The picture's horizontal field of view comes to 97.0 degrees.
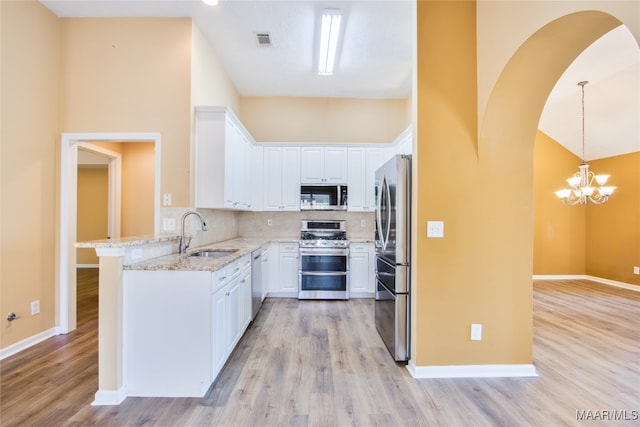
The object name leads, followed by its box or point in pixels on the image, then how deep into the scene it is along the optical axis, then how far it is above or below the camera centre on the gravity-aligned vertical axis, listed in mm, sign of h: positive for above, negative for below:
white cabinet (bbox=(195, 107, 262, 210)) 3252 +680
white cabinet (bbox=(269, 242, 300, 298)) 4562 -935
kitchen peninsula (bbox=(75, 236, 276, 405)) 2023 -769
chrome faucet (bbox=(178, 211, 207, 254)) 2738 -280
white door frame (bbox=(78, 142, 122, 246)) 5211 +423
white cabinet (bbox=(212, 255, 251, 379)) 2205 -838
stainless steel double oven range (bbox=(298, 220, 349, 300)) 4461 -852
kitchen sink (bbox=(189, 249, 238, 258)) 3070 -398
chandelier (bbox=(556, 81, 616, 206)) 4684 +485
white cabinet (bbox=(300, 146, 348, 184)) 4848 +874
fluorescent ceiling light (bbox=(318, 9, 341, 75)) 2891 +2064
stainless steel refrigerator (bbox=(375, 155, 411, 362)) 2527 -346
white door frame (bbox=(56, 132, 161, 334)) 3078 +7
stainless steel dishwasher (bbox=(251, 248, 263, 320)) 3424 -833
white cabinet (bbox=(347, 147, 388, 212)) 4844 +723
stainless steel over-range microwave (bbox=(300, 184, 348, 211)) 4844 +328
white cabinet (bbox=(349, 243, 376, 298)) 4566 -868
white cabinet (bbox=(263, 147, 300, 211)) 4855 +637
